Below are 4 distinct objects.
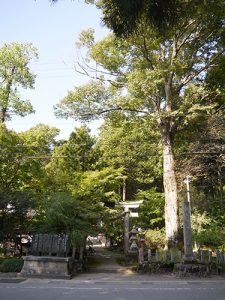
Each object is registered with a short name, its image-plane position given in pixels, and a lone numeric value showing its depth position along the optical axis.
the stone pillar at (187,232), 12.17
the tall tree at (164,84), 14.74
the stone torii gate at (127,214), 17.36
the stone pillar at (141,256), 13.13
